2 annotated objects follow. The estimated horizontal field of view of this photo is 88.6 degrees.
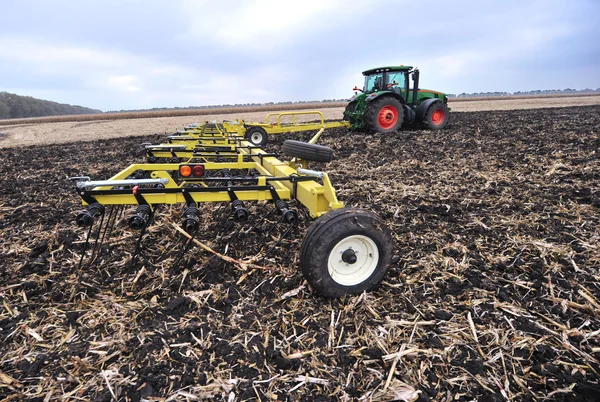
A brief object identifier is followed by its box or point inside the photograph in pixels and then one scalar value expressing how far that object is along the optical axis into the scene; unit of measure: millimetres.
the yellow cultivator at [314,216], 2399
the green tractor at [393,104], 11281
